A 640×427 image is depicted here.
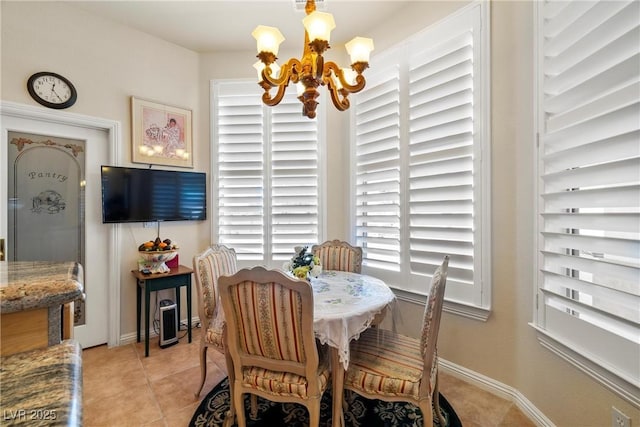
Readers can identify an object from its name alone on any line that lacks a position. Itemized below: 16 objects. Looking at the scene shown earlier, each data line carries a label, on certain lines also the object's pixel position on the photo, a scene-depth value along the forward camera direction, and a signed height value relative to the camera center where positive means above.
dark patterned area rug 1.70 -1.30
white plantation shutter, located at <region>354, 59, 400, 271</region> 2.54 +0.41
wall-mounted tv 2.55 +0.16
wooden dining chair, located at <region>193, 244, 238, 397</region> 1.90 -0.67
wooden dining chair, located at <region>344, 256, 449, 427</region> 1.37 -0.83
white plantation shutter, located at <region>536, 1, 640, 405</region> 1.17 +0.14
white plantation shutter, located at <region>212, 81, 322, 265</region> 3.11 +0.43
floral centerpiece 1.90 -0.40
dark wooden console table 2.49 -0.68
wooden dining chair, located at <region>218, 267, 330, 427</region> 1.27 -0.62
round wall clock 2.28 +1.03
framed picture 2.77 +0.81
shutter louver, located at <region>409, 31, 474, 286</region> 2.07 +0.43
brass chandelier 1.58 +0.93
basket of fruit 2.57 -0.40
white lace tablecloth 1.42 -0.54
